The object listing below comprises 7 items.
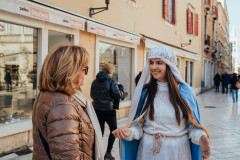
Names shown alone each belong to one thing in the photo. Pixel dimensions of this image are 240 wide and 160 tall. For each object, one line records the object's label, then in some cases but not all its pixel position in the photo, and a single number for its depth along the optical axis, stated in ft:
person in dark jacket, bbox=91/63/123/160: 15.01
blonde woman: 4.90
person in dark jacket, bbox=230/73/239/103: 46.41
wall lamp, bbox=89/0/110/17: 22.97
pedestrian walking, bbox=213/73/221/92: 73.69
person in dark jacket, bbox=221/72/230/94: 68.68
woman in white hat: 7.28
